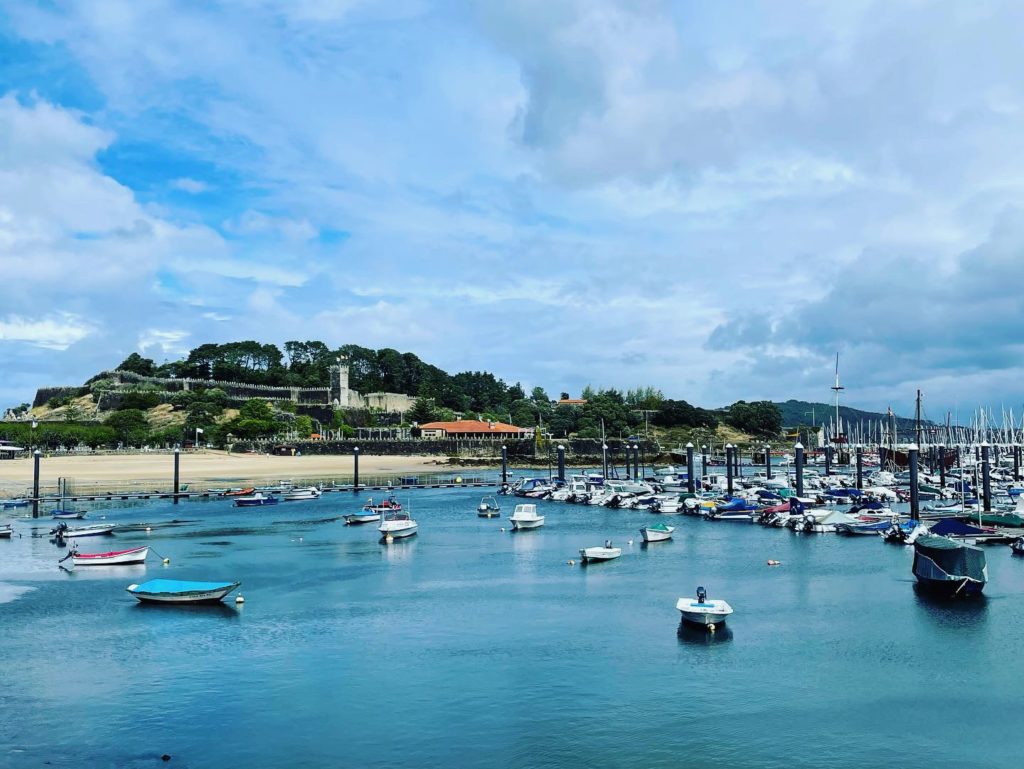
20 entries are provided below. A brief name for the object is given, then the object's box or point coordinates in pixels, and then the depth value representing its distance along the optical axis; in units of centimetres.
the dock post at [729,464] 7855
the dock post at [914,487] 5317
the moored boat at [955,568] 3491
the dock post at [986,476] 6044
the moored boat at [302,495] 8000
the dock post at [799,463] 6594
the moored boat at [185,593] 3409
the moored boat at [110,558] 4309
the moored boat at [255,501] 7319
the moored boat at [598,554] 4472
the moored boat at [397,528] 5353
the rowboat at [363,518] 6125
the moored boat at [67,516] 6209
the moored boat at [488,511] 6712
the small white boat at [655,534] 5197
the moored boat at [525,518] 5925
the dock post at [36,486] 6879
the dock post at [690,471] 7844
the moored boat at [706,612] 3011
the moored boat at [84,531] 5202
